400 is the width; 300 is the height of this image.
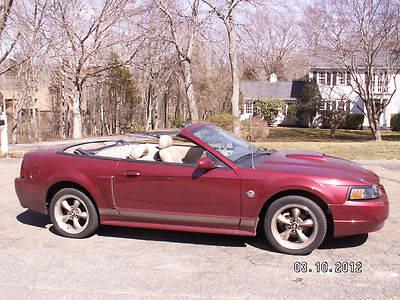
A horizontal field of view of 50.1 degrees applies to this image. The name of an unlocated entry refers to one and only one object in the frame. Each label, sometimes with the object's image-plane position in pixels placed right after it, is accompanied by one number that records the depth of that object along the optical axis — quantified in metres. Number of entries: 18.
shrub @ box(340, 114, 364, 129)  37.01
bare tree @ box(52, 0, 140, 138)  19.08
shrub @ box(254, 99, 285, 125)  41.44
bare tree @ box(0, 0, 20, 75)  18.48
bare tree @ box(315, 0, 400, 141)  20.06
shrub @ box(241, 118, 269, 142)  18.09
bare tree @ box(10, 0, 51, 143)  19.06
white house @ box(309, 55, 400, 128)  36.47
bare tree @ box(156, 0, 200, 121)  19.73
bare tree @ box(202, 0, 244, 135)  19.06
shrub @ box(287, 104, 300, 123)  40.78
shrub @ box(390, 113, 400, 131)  34.42
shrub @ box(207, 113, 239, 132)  17.08
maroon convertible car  4.35
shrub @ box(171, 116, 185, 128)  36.22
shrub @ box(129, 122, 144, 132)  30.42
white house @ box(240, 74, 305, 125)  42.16
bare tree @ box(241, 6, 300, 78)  19.44
